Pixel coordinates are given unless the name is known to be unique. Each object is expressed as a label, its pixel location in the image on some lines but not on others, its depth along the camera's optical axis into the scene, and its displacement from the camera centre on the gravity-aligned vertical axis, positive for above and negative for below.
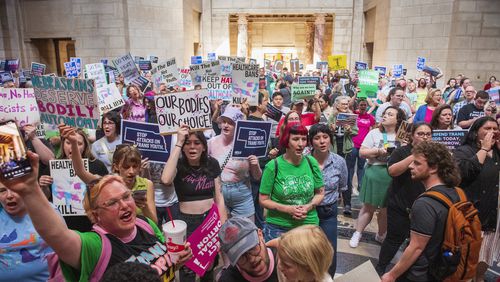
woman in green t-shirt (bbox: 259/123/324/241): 3.55 -1.16
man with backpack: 2.74 -1.23
